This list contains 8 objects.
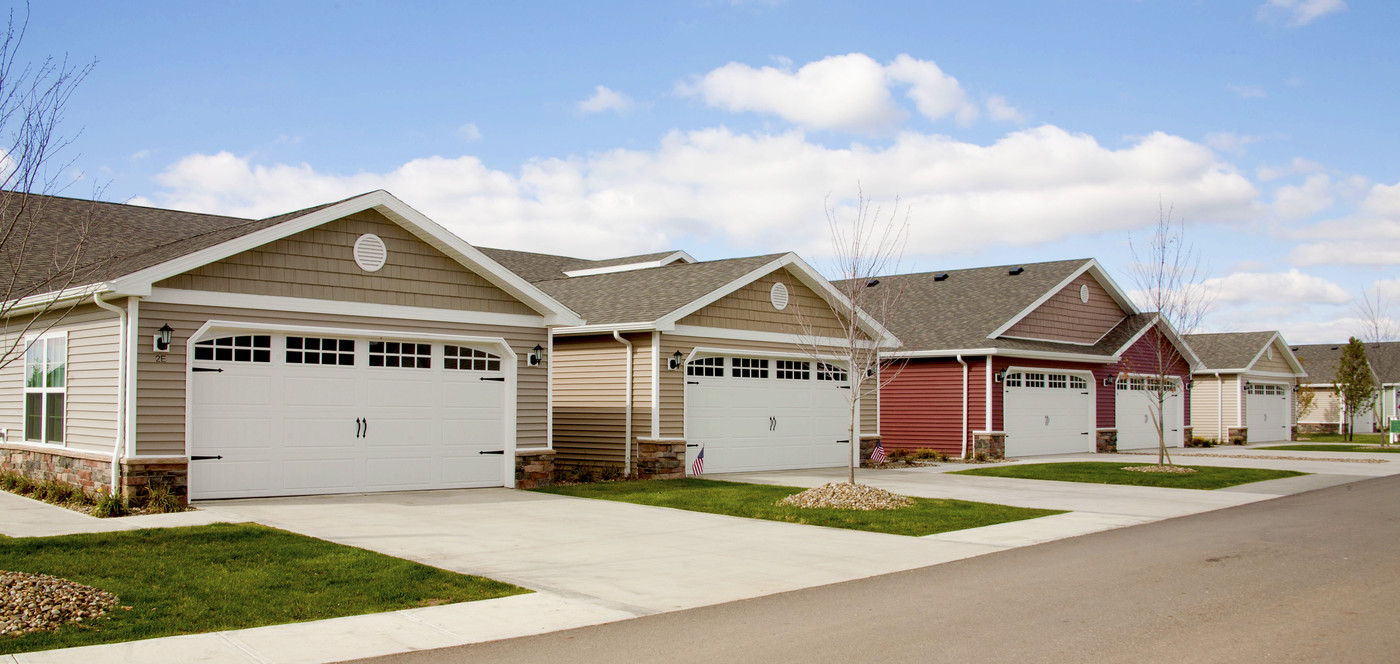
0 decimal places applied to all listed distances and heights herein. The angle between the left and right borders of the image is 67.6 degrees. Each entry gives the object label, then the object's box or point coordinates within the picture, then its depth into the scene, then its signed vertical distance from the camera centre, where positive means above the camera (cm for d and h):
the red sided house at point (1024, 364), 2539 +36
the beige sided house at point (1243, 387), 3503 -35
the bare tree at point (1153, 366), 2953 +33
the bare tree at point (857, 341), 1590 +73
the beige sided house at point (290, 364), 1295 +22
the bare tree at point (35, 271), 1378 +158
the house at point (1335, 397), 4684 -88
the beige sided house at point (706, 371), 1867 +14
